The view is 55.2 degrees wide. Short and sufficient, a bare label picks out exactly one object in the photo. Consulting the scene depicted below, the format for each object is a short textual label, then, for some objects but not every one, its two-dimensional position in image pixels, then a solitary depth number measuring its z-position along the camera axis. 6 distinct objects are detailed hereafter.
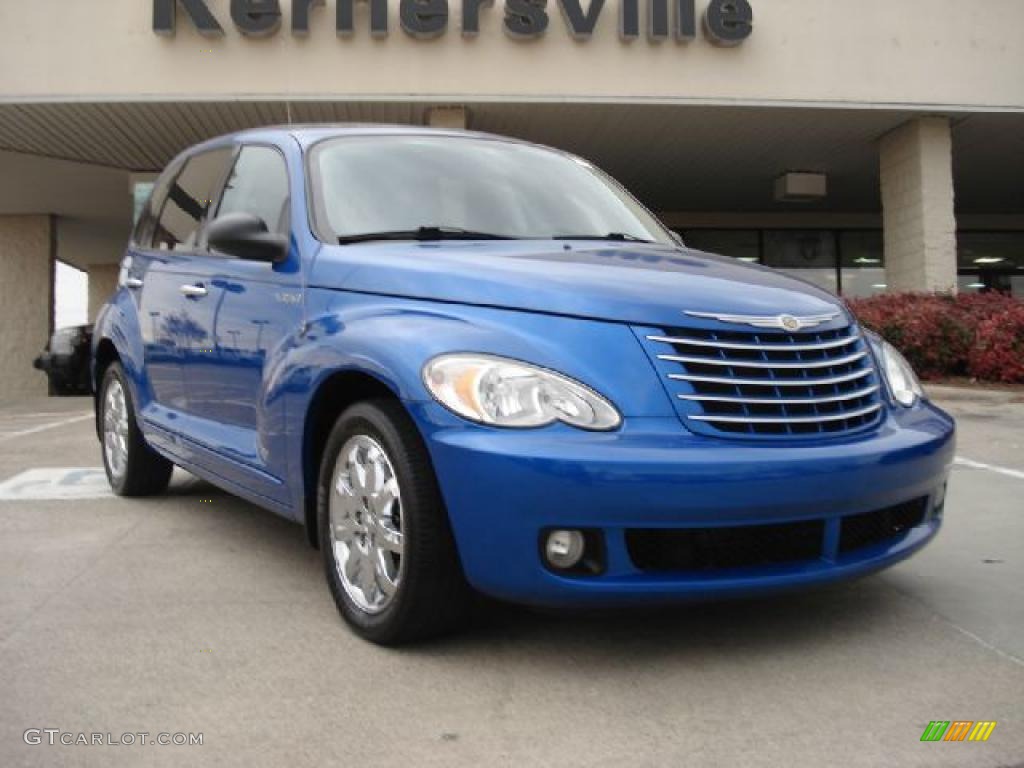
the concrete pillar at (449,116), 13.28
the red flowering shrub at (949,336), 11.16
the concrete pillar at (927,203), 14.41
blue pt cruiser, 2.58
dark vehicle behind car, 15.12
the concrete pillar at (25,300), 21.84
